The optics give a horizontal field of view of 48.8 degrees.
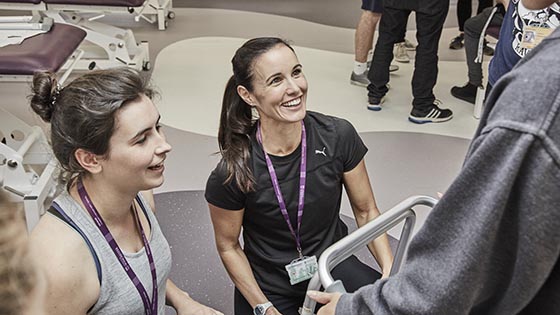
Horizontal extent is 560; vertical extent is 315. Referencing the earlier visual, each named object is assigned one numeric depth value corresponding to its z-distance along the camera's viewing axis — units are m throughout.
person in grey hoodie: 0.65
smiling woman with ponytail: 1.85
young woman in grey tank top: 1.42
